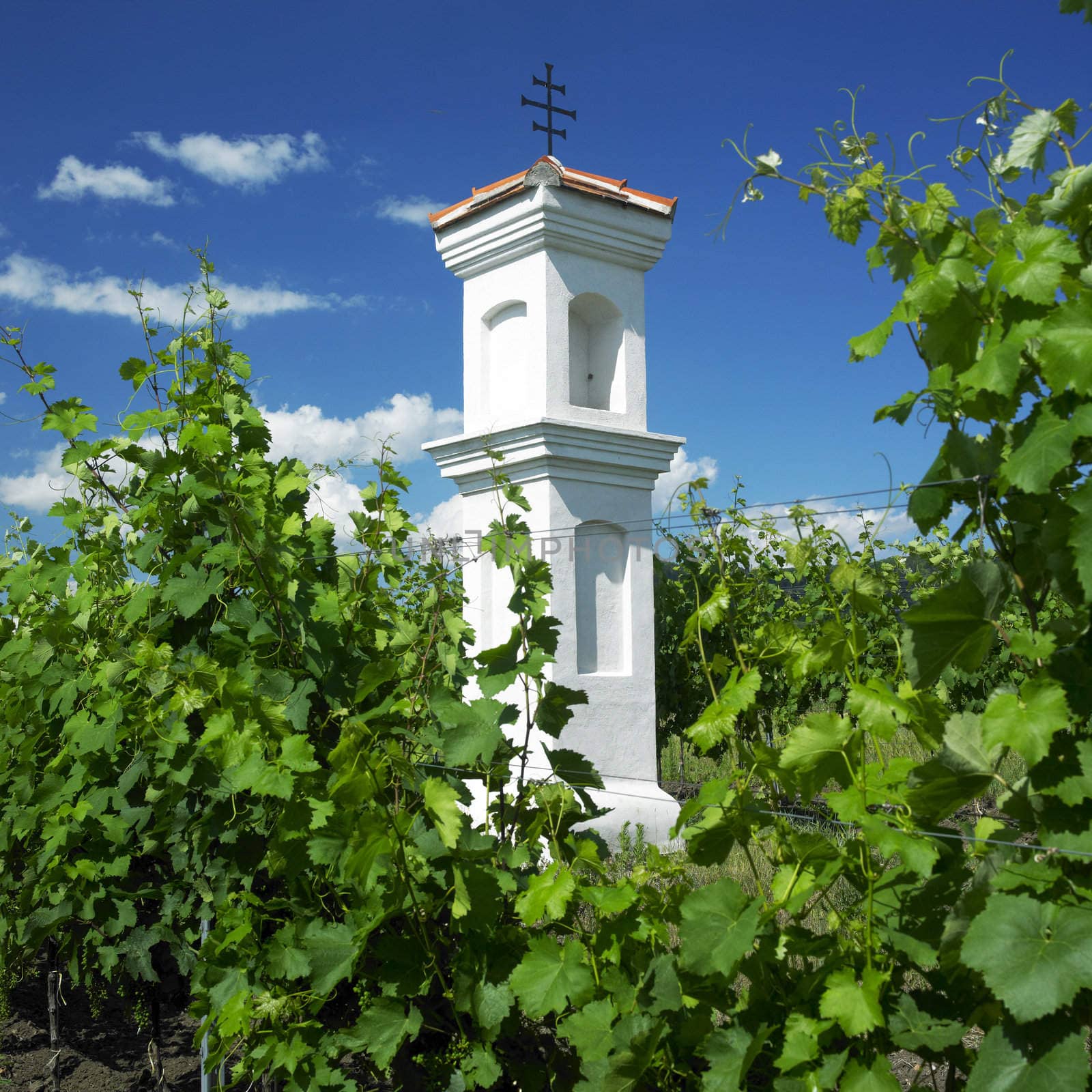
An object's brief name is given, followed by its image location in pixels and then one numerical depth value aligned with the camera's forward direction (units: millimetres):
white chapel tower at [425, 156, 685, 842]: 6434
